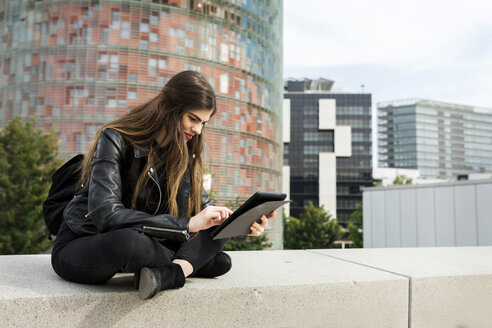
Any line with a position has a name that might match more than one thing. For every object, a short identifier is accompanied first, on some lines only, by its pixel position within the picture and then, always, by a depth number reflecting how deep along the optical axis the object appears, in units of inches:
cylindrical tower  1249.4
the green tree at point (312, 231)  1941.4
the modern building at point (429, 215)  556.7
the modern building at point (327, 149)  3161.9
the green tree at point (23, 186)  821.2
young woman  80.8
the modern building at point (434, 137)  5329.7
